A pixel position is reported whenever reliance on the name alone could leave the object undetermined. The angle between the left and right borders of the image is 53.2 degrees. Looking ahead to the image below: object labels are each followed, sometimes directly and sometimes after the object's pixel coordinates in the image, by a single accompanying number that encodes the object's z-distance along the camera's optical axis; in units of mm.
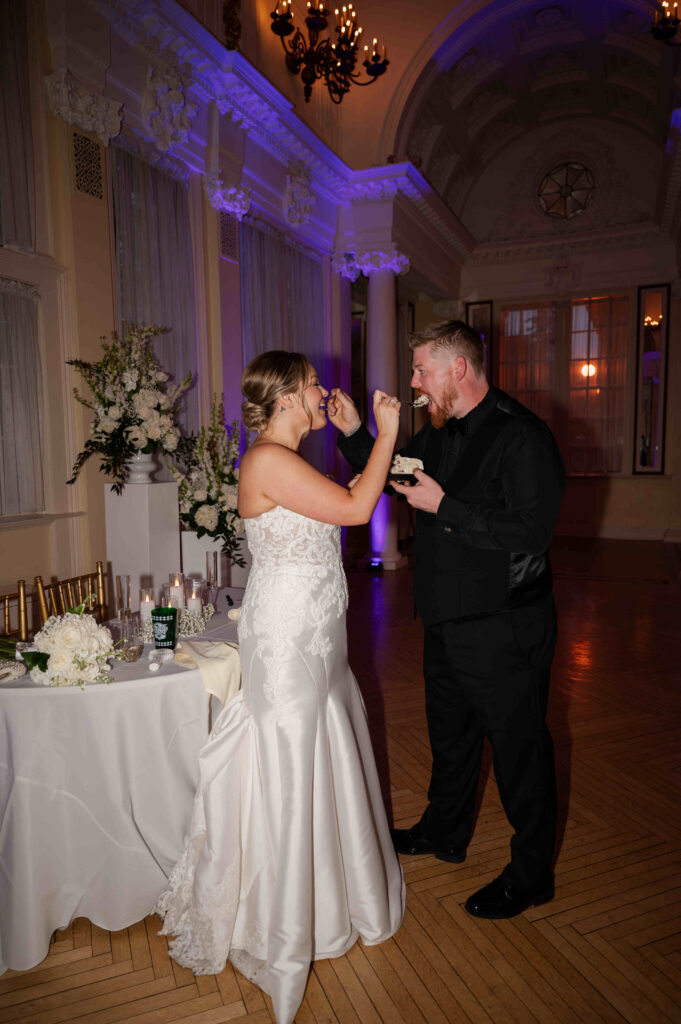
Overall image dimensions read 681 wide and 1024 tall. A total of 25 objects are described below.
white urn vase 3588
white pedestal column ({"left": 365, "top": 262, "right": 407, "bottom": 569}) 8461
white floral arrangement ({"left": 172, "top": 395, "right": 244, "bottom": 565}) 3762
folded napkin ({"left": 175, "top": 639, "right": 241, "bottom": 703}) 2170
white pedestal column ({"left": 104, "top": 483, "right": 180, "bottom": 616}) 3424
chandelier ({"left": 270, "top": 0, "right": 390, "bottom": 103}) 5191
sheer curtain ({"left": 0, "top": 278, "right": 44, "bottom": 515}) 3941
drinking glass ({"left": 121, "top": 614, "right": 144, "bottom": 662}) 2262
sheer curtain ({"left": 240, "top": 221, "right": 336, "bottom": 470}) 6672
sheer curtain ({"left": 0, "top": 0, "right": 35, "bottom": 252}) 3828
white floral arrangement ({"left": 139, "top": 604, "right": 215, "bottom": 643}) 2496
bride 1911
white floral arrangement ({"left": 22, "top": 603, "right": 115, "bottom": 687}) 2041
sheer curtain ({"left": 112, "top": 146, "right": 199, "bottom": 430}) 4805
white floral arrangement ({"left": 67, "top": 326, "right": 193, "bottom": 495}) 3549
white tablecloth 2072
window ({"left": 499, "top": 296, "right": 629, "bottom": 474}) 11125
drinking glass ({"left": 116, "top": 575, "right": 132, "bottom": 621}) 2504
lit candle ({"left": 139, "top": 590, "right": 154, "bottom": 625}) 2518
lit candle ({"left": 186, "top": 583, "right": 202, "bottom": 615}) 2639
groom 2084
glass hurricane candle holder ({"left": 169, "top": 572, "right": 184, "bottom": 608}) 2590
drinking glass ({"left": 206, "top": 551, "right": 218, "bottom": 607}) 3053
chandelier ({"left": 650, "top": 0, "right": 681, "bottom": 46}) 5609
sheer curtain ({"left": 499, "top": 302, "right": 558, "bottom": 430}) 11484
